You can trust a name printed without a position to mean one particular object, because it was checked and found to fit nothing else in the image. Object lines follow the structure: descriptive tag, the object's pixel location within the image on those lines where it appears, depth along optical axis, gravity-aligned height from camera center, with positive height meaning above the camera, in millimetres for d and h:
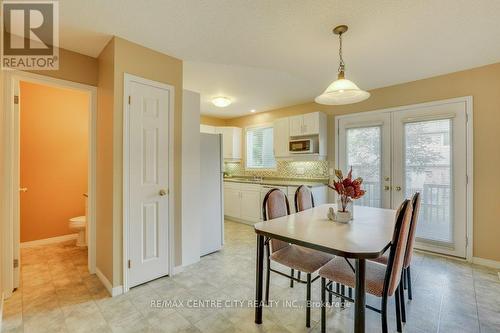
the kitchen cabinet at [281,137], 4941 +626
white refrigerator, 3352 -401
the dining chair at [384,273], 1504 -767
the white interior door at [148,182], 2443 -168
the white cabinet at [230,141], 6062 +647
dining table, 1360 -489
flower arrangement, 2064 -208
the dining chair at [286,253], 1909 -769
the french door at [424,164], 3217 +30
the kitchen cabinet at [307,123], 4387 +821
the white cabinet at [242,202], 4859 -764
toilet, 3602 -909
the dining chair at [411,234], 1857 -547
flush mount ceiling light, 4331 +1209
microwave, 4472 +385
